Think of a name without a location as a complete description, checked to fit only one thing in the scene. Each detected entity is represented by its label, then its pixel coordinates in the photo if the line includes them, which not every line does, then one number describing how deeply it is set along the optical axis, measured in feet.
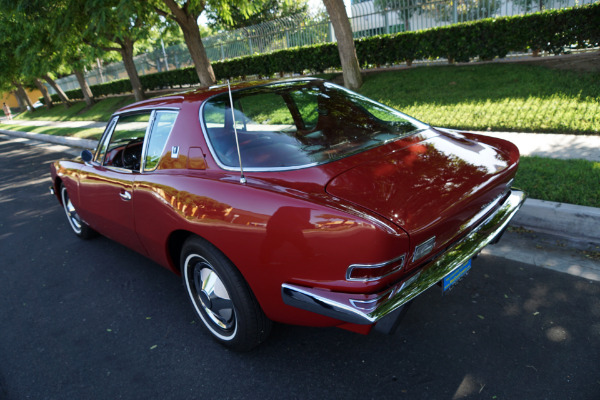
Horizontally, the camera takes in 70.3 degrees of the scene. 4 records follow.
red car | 6.68
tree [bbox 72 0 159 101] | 29.84
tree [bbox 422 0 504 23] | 36.47
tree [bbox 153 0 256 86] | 35.88
